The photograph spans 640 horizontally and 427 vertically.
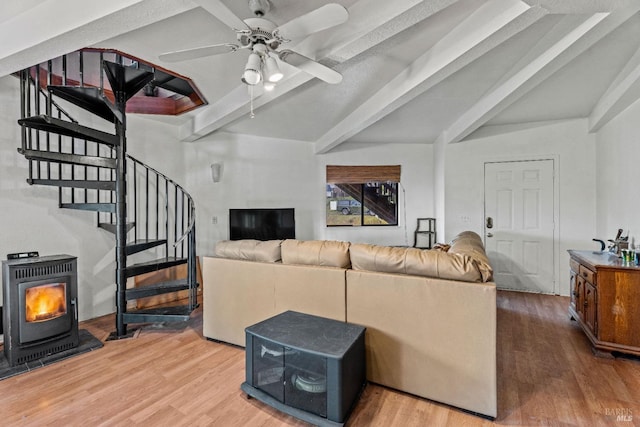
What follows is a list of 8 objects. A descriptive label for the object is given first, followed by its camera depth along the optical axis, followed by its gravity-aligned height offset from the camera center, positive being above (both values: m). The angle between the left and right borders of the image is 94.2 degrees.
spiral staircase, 2.57 +0.71
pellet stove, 2.37 -0.80
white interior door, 4.26 -0.19
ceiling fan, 1.72 +1.13
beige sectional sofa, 1.78 -0.64
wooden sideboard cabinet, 2.39 -0.79
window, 5.51 +0.15
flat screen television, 4.67 -0.20
